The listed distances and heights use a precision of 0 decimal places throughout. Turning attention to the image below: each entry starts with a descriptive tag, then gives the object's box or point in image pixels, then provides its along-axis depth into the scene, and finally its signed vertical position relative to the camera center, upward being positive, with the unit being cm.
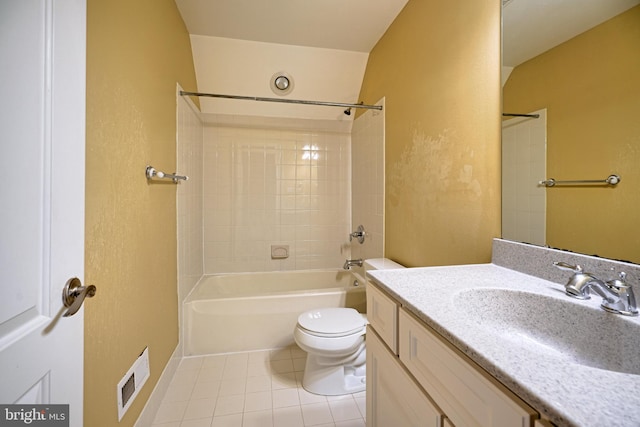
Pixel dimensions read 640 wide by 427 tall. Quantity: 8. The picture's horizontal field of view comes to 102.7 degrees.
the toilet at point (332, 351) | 144 -79
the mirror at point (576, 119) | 70 +31
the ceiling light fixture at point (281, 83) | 237 +122
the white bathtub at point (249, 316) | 187 -77
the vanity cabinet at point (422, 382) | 46 -39
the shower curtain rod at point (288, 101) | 184 +86
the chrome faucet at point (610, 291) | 60 -19
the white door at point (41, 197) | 42 +3
